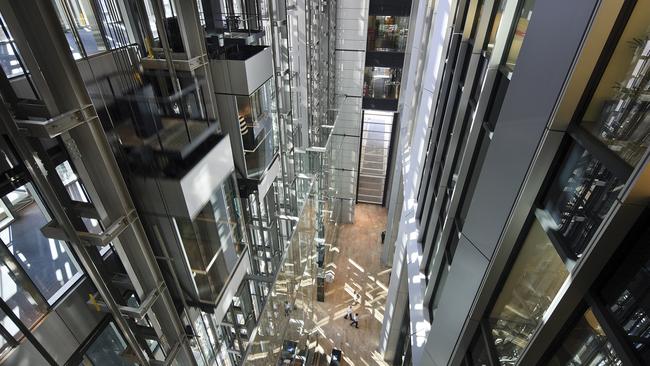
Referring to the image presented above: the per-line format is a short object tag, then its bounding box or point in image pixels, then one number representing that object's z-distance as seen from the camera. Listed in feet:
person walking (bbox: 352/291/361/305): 54.30
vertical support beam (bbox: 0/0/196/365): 8.55
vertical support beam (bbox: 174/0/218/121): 13.93
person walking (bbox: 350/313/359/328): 51.11
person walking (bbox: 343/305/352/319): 51.85
